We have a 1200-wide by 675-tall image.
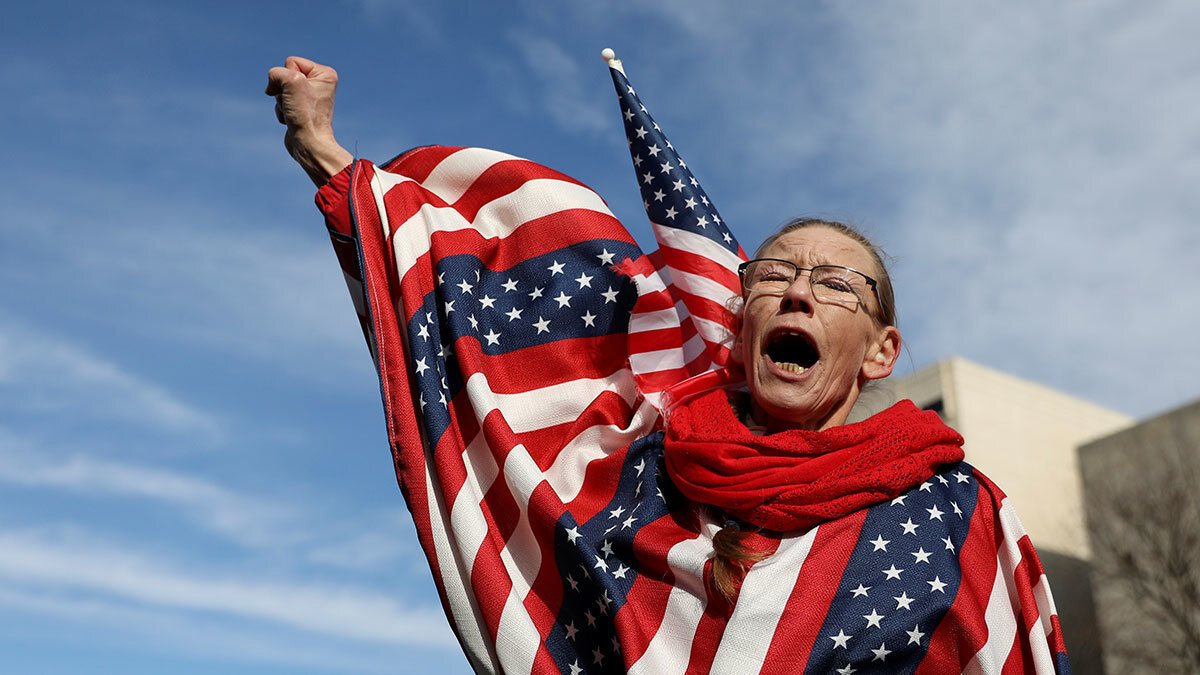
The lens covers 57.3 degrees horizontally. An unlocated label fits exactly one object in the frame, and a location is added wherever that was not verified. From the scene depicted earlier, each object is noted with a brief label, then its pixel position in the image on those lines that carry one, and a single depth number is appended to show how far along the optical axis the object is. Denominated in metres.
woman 2.49
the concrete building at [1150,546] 19.19
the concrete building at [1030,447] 28.64
